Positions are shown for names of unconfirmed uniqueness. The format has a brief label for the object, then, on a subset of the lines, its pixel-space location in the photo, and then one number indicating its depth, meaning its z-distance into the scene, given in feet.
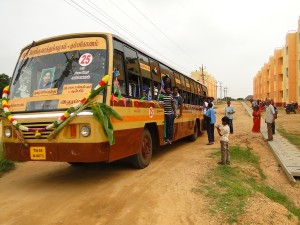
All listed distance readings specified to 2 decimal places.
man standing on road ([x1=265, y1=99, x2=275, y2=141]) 31.25
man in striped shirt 21.40
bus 13.07
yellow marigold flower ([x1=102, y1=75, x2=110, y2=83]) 13.32
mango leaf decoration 12.83
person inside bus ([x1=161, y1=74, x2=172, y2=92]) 22.24
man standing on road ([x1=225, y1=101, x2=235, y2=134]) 36.59
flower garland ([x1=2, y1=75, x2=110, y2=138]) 12.98
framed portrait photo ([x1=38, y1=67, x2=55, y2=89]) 14.57
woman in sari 39.72
